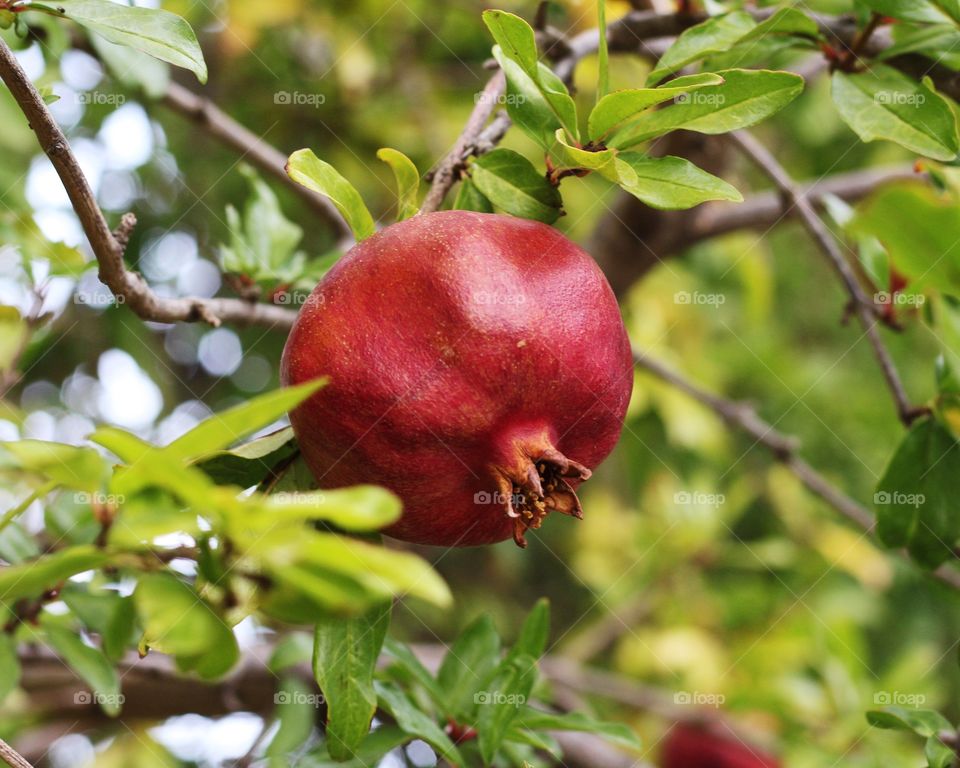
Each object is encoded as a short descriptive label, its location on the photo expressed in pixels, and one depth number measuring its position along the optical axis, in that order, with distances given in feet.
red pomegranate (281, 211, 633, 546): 2.98
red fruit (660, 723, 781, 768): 4.97
